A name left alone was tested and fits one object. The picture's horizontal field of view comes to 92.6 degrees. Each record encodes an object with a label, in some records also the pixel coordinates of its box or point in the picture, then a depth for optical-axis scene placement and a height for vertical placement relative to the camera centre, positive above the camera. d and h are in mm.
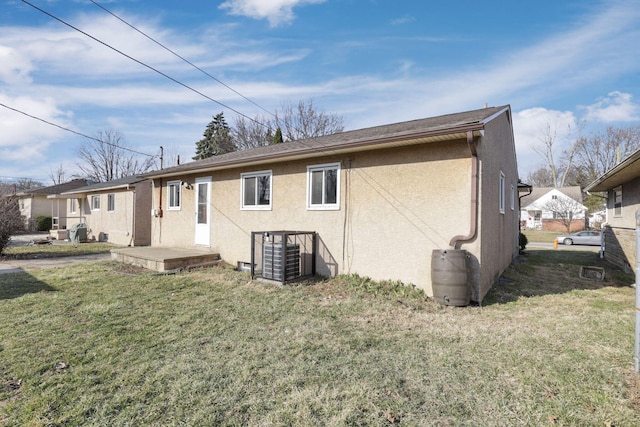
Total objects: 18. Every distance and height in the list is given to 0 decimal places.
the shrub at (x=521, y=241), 14238 -1140
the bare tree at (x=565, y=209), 29938 +850
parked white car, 20578 -1462
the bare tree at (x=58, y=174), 41219 +5724
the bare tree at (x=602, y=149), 32188 +7658
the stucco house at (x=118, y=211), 14930 +337
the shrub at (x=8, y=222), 10984 -186
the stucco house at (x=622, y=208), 8258 +343
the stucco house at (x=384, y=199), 5582 +417
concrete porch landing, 8477 -1196
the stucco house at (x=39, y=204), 25156 +1108
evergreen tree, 30719 +7854
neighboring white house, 31016 +833
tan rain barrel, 5262 -1045
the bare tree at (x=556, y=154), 36812 +7980
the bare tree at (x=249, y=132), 29098 +8207
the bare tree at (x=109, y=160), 34406 +6565
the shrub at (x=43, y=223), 24766 -498
